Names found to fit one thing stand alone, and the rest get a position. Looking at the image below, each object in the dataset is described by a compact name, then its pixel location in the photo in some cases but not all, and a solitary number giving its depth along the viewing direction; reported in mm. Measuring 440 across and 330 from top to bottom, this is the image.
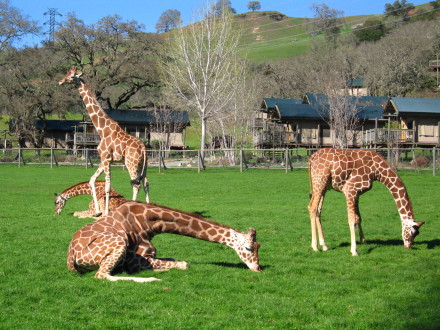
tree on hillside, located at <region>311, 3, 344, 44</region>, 140000
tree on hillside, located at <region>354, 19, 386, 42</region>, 122250
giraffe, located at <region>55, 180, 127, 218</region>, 15430
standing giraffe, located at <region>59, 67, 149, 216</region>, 15234
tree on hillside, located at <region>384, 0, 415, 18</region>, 141250
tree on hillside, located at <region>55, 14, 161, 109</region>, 66250
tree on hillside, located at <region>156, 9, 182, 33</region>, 154200
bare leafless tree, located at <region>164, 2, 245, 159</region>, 48469
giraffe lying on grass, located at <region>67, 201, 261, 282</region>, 8617
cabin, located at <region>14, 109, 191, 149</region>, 68312
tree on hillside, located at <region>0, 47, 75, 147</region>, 64375
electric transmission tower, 71612
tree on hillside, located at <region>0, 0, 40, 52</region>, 67200
